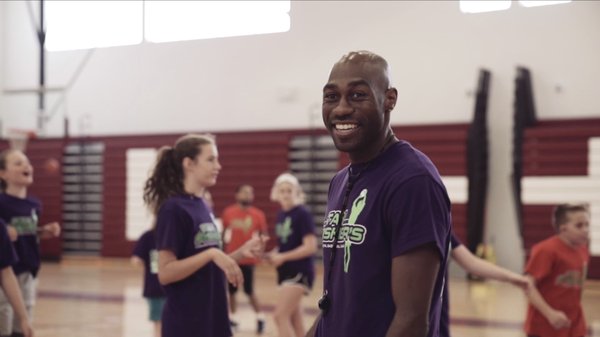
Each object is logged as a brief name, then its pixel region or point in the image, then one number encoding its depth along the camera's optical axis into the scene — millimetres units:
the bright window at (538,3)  12849
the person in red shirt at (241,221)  9961
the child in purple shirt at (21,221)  5969
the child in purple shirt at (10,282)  4711
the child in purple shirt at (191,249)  3904
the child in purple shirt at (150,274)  6547
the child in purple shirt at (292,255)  7117
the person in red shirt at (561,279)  4840
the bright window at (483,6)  13281
